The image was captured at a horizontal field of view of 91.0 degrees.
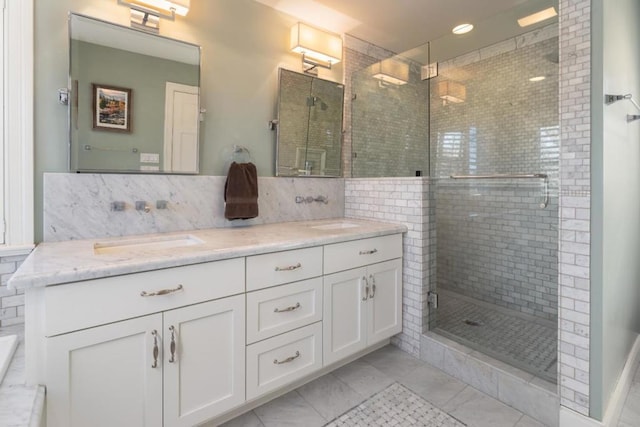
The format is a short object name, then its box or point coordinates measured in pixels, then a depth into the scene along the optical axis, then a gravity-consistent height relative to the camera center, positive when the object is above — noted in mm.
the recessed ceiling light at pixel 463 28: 2330 +1344
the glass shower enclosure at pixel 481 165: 2090 +335
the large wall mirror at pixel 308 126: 2346 +652
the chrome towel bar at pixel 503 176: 2044 +235
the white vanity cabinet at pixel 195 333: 1058 -531
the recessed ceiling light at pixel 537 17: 1709 +1151
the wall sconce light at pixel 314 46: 2342 +1246
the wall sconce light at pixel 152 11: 1734 +1104
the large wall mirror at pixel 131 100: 1599 +589
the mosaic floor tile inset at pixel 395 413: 1562 -1065
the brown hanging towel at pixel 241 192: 2012 +98
